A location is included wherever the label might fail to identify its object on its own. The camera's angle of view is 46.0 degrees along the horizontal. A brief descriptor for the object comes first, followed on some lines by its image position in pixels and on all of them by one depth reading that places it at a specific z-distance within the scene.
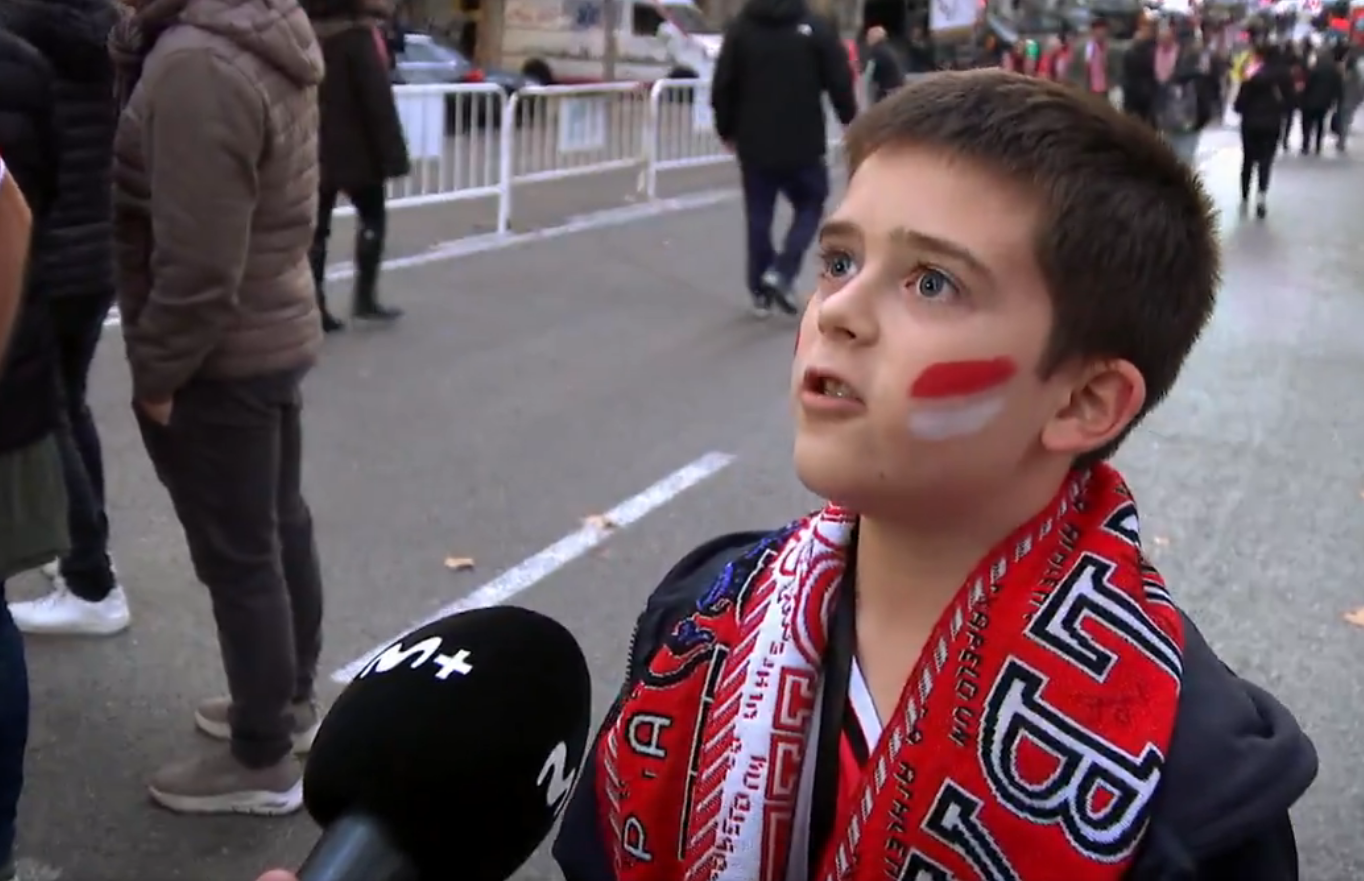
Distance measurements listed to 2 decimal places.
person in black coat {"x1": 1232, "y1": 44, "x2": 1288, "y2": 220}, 15.15
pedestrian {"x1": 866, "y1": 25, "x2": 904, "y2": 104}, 18.27
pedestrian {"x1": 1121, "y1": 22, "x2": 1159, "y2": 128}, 17.64
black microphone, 1.19
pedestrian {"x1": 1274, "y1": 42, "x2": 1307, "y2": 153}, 15.95
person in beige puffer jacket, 2.92
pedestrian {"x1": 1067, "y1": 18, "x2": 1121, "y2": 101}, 20.27
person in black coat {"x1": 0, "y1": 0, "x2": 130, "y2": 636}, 3.57
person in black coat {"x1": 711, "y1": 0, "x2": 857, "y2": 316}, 8.73
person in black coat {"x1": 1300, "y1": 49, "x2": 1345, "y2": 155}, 22.95
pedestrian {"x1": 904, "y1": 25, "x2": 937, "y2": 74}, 26.05
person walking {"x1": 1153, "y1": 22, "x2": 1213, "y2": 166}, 17.59
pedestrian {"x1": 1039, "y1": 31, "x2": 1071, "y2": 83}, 23.16
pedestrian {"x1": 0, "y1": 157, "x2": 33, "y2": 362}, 2.47
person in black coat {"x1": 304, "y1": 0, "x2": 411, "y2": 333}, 7.24
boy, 1.24
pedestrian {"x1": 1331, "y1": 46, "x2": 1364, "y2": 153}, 24.81
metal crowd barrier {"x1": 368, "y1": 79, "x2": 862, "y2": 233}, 11.05
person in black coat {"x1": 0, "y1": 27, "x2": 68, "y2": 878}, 2.86
